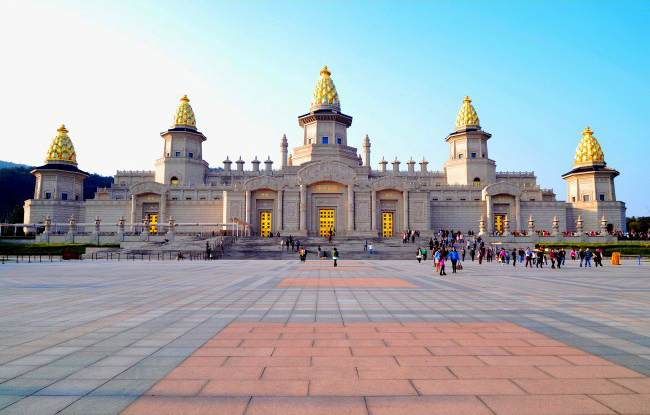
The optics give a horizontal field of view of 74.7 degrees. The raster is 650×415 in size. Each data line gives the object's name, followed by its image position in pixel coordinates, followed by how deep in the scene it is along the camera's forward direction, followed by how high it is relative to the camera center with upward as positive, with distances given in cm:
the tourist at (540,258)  2786 -139
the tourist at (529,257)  2875 -137
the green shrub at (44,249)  3927 -118
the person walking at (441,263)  2005 -125
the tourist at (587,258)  2866 -142
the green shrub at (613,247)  4009 -98
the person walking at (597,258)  2898 -144
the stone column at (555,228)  4669 +96
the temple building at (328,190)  5131 +604
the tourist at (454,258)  2151 -109
